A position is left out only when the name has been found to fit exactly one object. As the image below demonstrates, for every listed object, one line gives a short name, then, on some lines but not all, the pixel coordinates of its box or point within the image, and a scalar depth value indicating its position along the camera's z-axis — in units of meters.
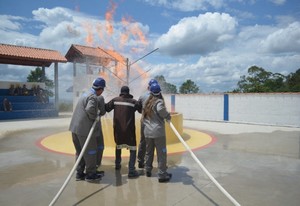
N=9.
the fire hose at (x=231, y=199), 3.59
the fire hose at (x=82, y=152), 3.80
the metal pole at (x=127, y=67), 9.54
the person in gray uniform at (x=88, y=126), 4.76
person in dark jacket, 5.20
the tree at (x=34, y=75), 35.53
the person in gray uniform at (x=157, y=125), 4.87
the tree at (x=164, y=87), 17.55
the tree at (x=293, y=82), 33.62
